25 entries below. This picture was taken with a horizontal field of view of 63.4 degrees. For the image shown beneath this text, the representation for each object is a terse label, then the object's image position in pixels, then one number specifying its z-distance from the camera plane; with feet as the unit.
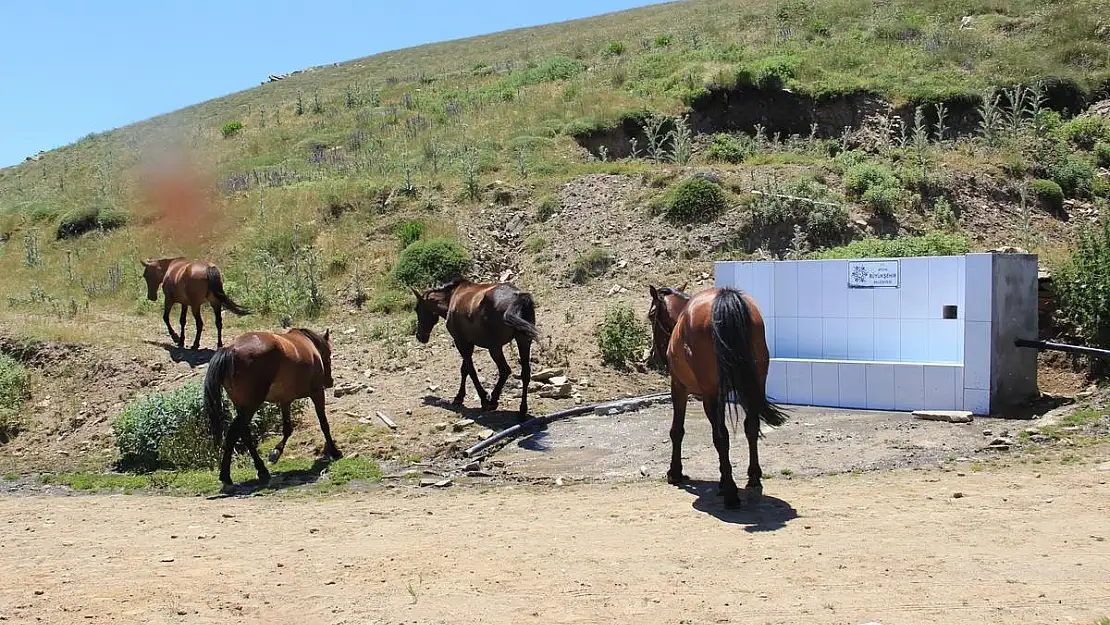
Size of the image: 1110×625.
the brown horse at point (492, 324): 41.65
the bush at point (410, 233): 75.10
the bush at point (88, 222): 90.43
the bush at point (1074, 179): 74.54
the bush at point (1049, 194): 72.13
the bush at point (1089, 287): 39.32
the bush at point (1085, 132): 81.25
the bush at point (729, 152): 84.74
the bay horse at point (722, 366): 25.34
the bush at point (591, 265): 65.92
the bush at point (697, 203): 69.31
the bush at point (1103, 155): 78.64
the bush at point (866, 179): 70.54
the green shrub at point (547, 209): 75.56
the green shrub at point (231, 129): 134.92
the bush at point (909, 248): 49.98
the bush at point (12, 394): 49.01
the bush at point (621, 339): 50.44
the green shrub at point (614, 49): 138.82
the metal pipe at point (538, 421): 37.55
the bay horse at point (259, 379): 34.01
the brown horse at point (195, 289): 56.80
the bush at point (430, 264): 68.74
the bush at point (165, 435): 40.37
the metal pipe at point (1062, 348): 35.65
